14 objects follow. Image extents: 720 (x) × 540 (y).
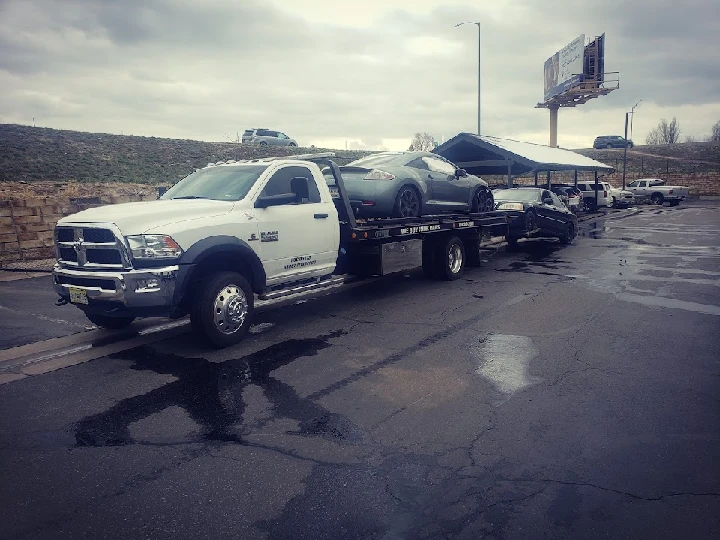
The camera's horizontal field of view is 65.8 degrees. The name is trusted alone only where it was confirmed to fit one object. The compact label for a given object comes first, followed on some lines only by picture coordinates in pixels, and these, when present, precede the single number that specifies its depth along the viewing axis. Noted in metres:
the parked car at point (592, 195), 34.09
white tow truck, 5.80
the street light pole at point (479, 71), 26.52
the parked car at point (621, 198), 38.89
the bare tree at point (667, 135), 108.12
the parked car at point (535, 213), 15.33
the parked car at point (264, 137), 43.27
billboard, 44.62
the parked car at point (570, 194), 27.40
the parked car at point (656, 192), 39.03
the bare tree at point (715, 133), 109.38
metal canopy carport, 21.34
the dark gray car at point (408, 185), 9.38
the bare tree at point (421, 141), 74.28
